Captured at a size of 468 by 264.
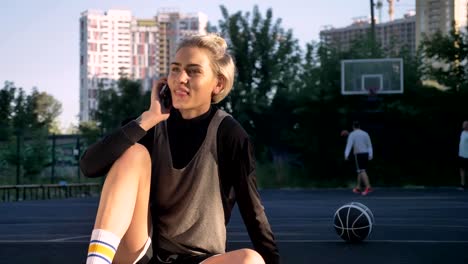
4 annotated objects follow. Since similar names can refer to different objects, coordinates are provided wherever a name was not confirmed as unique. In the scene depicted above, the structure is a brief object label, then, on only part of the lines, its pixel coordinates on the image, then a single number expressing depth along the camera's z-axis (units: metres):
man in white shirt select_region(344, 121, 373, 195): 24.23
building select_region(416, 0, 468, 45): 182.01
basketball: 10.52
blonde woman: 4.24
